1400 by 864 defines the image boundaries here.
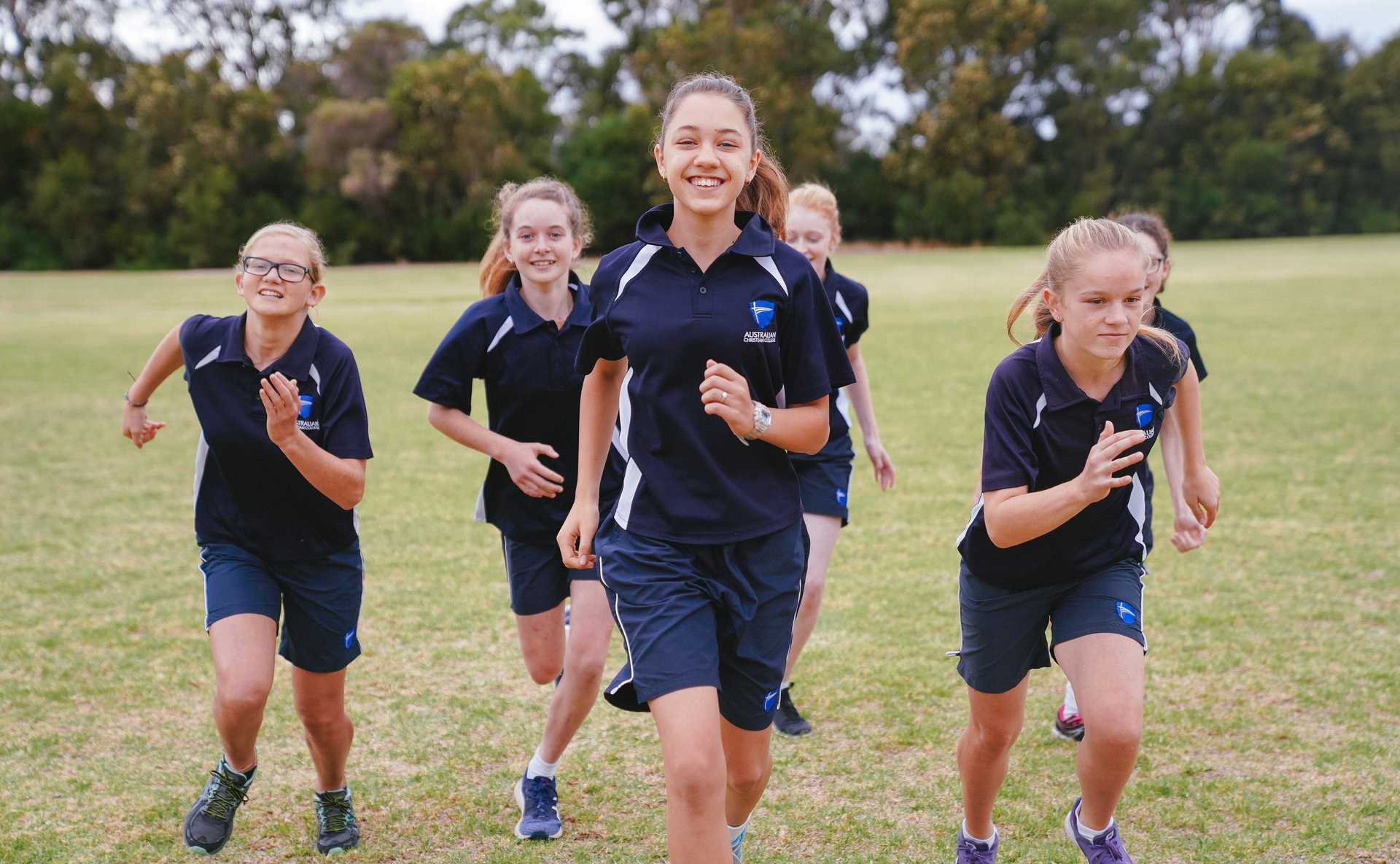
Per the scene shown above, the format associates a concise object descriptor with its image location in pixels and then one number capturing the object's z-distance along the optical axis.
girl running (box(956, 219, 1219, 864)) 3.22
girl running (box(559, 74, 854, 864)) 3.11
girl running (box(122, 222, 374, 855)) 3.77
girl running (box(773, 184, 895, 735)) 4.94
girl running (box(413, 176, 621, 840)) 4.30
